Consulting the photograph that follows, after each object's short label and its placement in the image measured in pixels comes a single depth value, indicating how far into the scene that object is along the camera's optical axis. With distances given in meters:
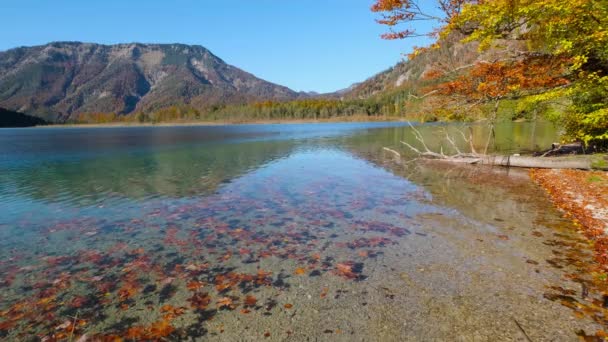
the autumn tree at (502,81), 16.52
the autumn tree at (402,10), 16.67
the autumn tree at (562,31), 11.64
